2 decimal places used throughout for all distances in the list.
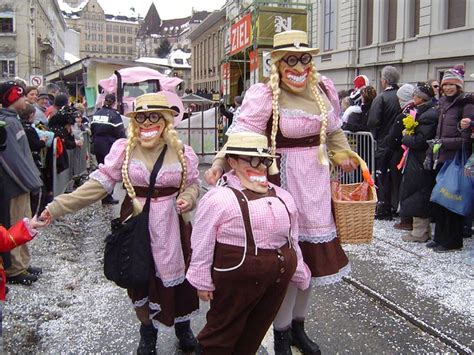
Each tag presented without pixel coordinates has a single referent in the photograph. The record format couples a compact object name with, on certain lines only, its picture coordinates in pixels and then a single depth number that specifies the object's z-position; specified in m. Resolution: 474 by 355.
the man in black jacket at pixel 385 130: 7.73
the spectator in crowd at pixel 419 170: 6.61
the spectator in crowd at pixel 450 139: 5.99
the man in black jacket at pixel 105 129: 9.39
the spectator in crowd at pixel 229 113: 14.20
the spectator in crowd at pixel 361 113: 8.32
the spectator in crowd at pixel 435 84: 8.50
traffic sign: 22.36
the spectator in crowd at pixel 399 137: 7.24
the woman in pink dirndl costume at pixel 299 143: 3.49
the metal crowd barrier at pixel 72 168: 8.14
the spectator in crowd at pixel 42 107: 8.35
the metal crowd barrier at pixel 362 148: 8.09
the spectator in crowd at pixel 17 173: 4.94
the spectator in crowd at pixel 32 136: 6.39
